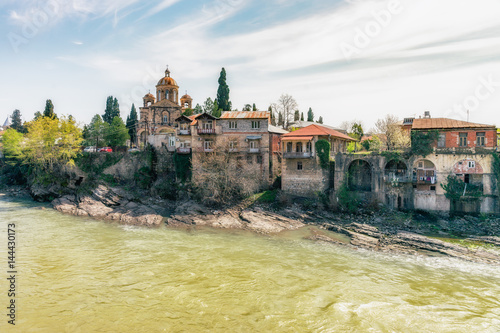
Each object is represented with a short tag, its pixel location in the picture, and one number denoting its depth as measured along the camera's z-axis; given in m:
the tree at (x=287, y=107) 65.12
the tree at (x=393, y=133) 36.75
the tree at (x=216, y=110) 50.34
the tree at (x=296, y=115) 66.56
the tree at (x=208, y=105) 53.65
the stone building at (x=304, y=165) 33.94
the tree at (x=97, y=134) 49.06
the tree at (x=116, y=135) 49.22
